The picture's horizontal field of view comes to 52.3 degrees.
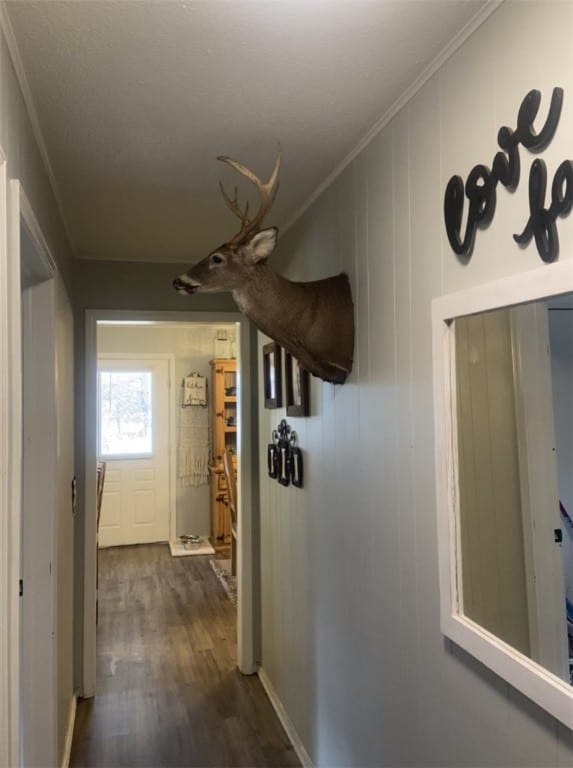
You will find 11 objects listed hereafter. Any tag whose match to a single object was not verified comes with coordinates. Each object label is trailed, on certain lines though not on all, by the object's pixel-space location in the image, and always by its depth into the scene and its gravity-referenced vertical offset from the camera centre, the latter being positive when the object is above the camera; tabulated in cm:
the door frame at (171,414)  644 +7
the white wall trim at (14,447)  125 -5
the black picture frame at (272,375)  288 +22
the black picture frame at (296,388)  251 +13
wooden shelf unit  630 -19
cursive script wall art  106 +46
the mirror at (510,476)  111 -14
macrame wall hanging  650 -15
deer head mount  192 +41
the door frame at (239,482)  326 -36
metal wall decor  264 -19
